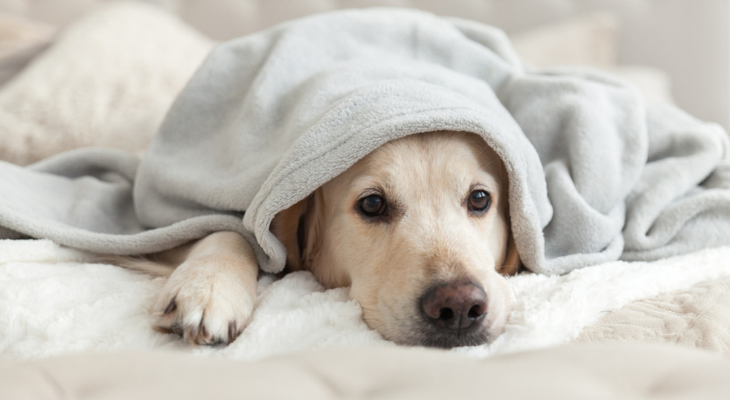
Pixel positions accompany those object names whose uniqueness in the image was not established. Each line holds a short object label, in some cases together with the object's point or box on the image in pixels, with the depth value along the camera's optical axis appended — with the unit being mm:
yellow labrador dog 654
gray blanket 711
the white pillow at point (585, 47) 1284
